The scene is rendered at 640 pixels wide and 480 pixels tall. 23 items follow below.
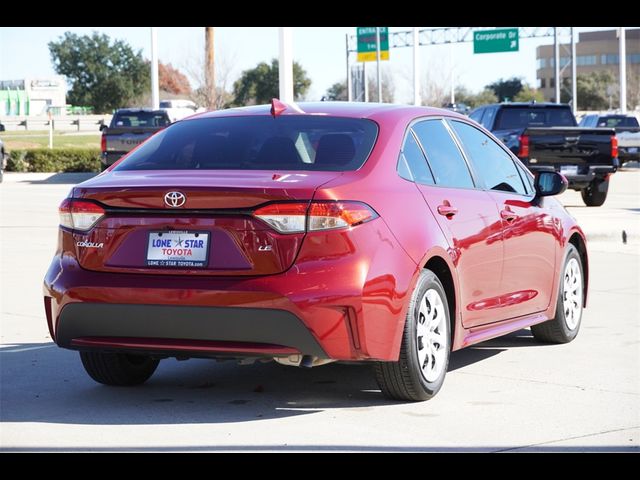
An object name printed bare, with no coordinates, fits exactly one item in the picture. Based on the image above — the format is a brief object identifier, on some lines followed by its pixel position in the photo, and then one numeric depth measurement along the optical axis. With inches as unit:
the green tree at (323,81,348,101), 4437.7
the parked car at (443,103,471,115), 2207.2
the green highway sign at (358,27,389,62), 2768.2
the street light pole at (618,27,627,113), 1942.7
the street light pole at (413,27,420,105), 1641.0
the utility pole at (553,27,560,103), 2636.3
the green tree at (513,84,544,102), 4116.6
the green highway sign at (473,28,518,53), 2736.2
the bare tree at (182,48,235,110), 2328.4
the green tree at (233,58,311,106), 3528.5
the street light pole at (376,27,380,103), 2458.9
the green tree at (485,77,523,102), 4753.9
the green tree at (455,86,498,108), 4188.0
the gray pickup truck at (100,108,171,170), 1197.1
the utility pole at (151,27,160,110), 1557.6
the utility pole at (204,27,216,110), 2133.1
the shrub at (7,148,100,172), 1466.5
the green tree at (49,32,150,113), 4298.7
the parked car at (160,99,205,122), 2358.1
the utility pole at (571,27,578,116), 2613.2
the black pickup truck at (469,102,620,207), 847.7
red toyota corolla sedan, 239.0
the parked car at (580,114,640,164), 1562.5
